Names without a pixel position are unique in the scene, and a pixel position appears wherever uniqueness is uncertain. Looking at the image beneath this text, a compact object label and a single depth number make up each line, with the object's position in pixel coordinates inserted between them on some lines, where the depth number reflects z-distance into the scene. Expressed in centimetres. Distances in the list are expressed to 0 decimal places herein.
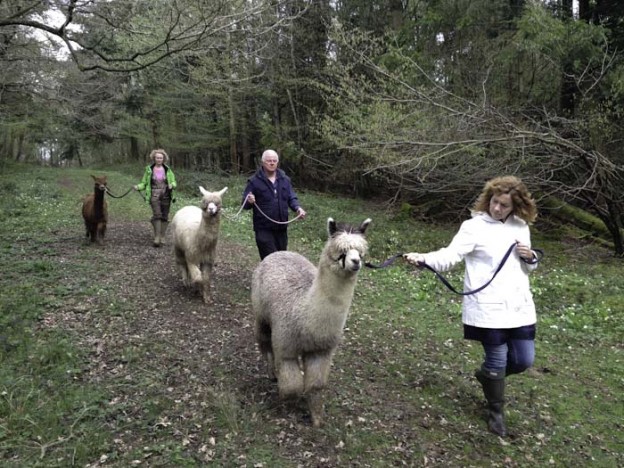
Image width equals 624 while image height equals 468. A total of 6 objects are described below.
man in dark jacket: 643
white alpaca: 709
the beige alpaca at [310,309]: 373
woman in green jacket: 1030
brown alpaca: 988
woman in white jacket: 399
